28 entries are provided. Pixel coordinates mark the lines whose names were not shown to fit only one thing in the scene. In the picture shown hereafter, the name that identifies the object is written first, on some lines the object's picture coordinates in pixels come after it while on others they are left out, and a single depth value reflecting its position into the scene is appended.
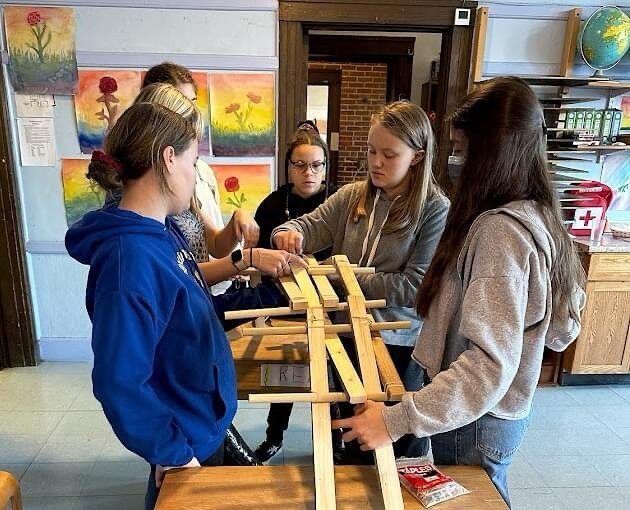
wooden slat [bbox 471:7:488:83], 2.85
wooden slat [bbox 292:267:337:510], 0.90
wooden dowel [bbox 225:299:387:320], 1.25
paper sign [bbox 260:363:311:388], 1.50
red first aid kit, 3.00
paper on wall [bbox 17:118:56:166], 2.91
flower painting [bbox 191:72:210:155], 2.88
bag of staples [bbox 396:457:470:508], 0.96
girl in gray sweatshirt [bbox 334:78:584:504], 0.91
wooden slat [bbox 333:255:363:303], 1.35
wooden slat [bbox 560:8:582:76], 2.88
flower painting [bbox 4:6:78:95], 2.75
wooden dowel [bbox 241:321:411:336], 1.26
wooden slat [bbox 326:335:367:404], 0.99
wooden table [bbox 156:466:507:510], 0.96
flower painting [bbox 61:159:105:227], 2.97
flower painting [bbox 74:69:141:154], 2.85
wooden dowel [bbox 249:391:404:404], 0.95
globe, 2.82
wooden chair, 1.06
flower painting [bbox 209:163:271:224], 3.03
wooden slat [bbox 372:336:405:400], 1.03
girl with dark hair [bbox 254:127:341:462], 2.13
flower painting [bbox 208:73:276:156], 2.90
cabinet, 2.88
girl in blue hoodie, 0.86
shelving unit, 2.90
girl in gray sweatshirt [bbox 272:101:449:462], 1.50
